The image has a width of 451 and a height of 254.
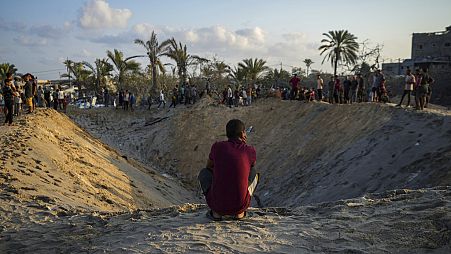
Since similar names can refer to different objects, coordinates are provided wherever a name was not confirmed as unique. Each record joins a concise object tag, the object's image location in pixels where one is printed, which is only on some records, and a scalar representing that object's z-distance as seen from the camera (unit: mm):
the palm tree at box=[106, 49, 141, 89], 33469
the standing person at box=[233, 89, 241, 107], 24434
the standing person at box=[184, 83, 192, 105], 27250
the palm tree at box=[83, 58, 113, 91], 35594
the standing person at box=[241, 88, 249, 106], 24569
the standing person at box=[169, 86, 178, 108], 27578
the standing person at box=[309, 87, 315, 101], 20156
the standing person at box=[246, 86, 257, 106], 24234
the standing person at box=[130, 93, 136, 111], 28516
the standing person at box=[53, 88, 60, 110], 23506
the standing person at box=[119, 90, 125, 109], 28531
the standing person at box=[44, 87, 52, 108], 21162
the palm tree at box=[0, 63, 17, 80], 41281
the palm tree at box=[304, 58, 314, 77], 53969
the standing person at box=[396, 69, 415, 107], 13133
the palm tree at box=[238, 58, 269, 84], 35250
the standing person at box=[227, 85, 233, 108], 24266
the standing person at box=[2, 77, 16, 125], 11602
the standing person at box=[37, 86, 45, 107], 22281
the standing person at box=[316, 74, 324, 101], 18527
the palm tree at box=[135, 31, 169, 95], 30203
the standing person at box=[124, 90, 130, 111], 28109
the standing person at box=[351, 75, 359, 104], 17312
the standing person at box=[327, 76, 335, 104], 18848
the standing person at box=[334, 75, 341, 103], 17988
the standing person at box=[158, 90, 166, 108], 27969
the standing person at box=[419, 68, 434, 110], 12422
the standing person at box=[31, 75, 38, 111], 15518
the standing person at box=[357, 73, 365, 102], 17328
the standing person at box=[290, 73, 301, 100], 19984
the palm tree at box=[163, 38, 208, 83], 31588
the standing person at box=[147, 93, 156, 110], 28420
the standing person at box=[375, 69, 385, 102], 15029
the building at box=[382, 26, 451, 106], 34125
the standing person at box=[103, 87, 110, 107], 30062
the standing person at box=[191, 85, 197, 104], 27141
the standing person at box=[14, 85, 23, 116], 14234
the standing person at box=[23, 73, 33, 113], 14459
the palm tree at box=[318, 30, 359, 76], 30844
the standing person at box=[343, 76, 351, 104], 17492
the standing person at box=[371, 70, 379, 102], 15359
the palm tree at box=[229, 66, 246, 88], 36119
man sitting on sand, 4453
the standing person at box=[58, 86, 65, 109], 23403
